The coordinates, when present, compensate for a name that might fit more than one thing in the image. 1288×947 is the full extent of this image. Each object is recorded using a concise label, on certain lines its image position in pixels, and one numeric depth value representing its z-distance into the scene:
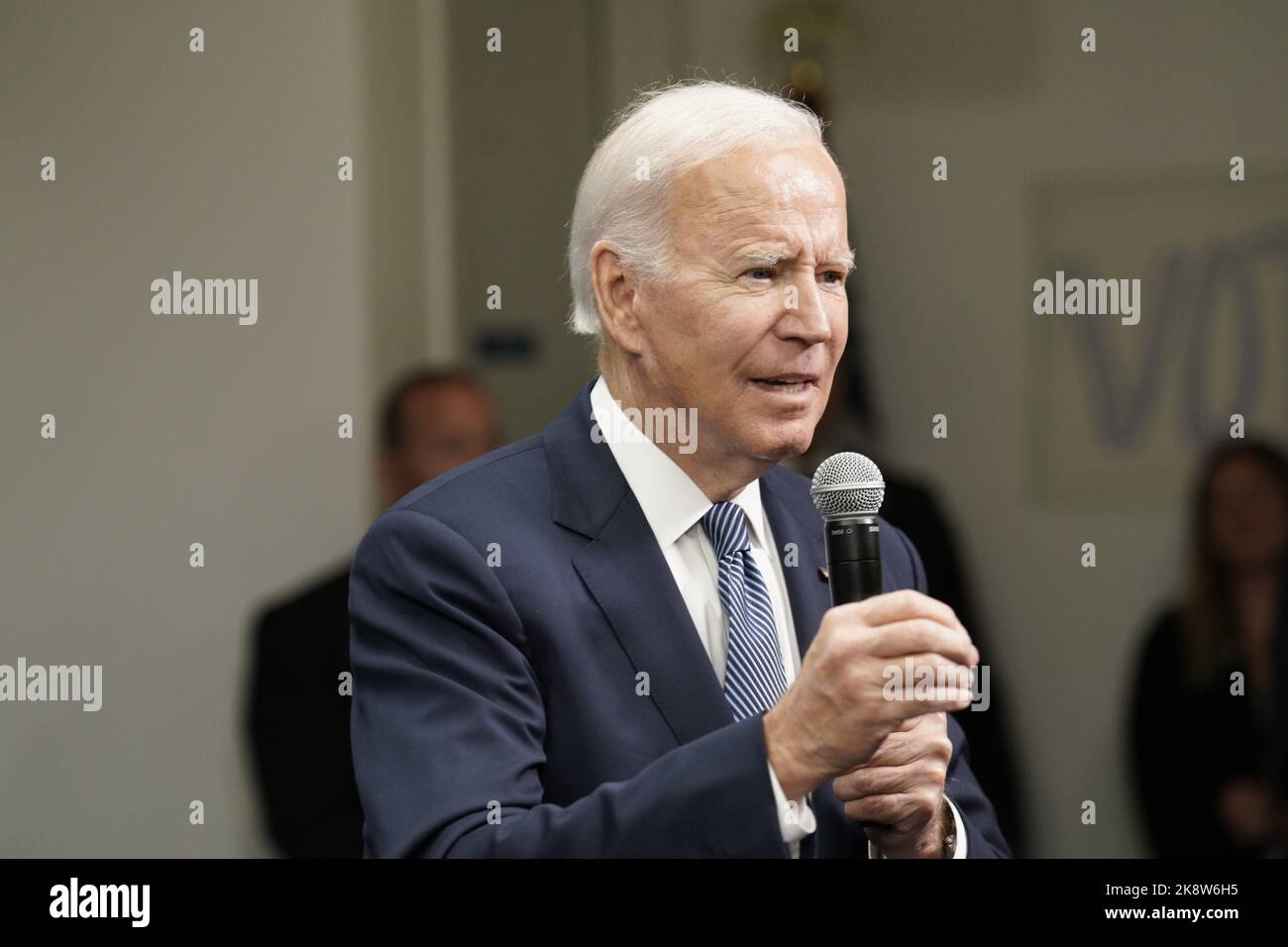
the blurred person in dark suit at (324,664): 2.90
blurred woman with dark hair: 2.66
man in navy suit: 1.59
